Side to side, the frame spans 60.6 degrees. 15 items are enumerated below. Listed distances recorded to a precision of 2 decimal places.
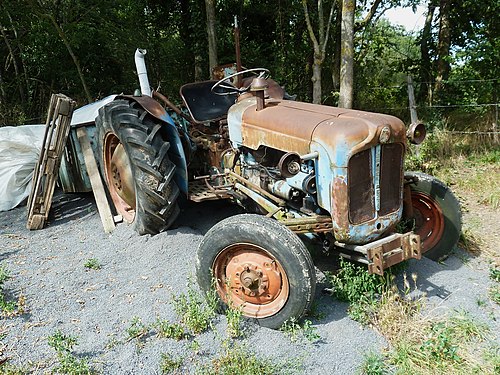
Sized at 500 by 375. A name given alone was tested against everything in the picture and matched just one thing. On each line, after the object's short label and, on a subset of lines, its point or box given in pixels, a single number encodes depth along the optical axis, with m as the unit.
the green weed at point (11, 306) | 2.98
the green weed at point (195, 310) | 2.72
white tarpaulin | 5.24
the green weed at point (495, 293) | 3.03
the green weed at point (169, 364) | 2.39
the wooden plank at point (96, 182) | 4.45
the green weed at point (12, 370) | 2.39
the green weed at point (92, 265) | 3.66
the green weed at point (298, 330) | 2.62
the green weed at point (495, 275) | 3.32
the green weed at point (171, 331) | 2.65
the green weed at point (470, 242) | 3.85
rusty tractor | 2.74
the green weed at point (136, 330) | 2.69
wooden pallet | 4.66
